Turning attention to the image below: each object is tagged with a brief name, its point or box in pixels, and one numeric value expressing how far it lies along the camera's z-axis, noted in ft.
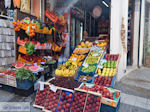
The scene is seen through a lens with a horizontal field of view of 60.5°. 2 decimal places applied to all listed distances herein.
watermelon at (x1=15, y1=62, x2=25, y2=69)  14.89
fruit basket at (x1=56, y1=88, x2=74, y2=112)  9.47
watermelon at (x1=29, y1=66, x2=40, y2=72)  13.70
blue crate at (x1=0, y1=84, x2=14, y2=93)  13.13
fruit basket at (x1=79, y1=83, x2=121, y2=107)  9.12
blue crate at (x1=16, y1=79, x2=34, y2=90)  11.93
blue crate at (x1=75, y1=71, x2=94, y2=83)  13.90
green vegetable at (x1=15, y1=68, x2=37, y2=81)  11.90
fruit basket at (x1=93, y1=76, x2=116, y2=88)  12.29
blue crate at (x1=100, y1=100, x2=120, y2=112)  9.15
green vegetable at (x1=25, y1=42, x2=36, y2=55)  15.79
